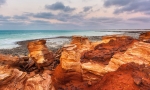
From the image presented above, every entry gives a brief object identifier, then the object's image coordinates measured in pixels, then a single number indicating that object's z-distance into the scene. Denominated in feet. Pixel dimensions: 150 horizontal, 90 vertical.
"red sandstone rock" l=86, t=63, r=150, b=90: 10.63
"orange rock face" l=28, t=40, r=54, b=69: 20.40
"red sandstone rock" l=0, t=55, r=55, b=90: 12.40
